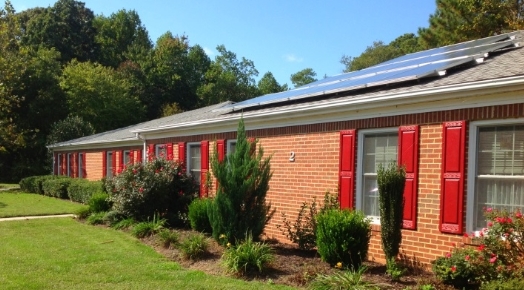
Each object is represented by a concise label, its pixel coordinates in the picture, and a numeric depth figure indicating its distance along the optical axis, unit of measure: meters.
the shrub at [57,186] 23.93
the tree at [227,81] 52.69
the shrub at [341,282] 6.30
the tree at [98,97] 41.38
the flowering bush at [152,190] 13.16
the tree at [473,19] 19.12
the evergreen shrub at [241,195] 9.05
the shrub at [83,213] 15.33
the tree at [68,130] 34.50
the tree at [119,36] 59.81
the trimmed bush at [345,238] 7.65
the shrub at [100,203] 15.32
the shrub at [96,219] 14.09
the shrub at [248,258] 7.68
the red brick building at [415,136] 6.74
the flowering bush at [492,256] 5.80
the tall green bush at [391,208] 7.13
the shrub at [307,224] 9.16
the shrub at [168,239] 10.10
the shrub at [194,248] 8.91
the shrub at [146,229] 11.45
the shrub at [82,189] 19.48
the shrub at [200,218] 11.24
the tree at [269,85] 59.59
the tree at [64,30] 52.47
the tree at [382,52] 46.89
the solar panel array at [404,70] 8.46
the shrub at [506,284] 5.18
